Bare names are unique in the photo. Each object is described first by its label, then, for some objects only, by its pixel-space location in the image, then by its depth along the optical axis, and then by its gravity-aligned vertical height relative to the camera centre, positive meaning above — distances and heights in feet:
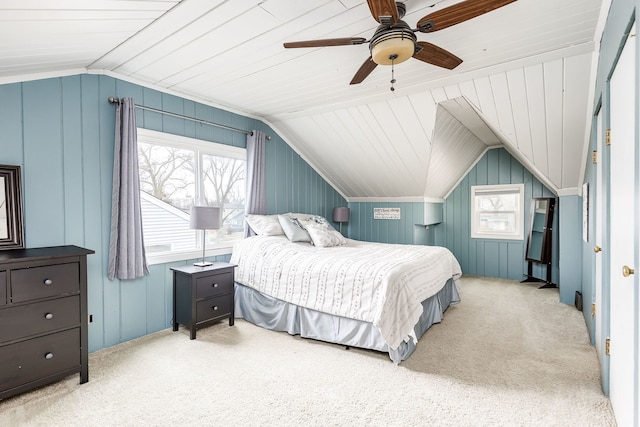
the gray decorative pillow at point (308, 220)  13.71 -0.51
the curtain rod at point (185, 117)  9.69 +3.13
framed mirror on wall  7.68 -0.02
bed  8.66 -2.34
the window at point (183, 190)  10.96 +0.66
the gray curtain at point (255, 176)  13.71 +1.32
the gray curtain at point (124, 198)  9.64 +0.29
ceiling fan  5.57 +3.26
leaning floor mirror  16.60 -1.42
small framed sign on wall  18.10 -0.29
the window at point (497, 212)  18.01 -0.24
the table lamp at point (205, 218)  10.49 -0.32
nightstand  10.19 -2.74
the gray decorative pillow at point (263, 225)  12.97 -0.67
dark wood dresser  6.59 -2.28
